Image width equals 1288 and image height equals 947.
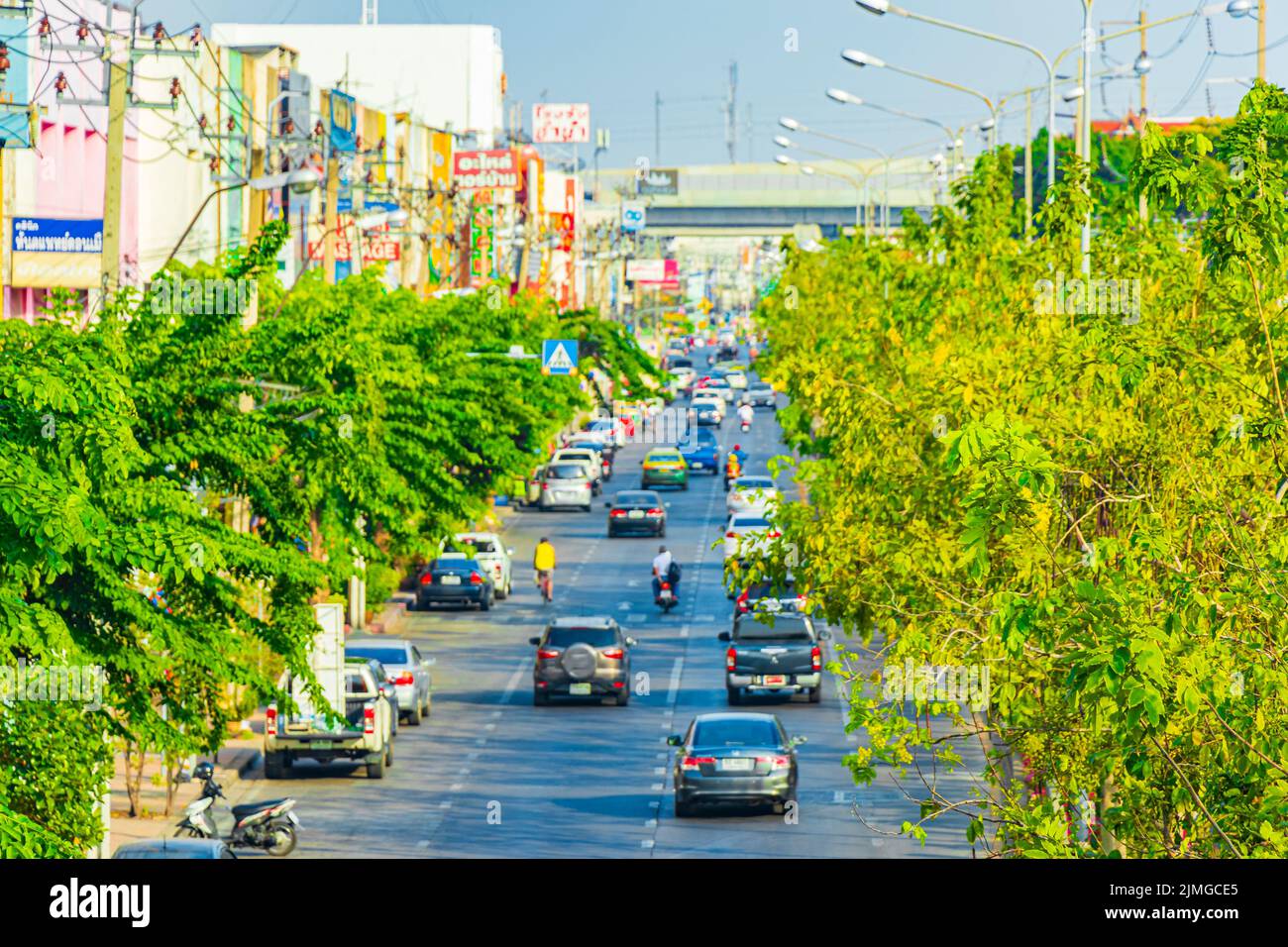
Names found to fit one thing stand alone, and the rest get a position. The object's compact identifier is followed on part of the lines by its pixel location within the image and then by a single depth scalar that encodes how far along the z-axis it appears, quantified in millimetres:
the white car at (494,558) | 53281
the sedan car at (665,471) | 77375
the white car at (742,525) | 54188
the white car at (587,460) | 73688
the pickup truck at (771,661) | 38875
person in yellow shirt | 51719
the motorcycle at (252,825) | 25000
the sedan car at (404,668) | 36719
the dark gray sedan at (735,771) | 29188
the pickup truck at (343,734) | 31609
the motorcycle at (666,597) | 51094
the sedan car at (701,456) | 84250
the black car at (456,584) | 51500
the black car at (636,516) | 65125
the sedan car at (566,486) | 72250
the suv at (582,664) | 38938
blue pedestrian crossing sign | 53562
